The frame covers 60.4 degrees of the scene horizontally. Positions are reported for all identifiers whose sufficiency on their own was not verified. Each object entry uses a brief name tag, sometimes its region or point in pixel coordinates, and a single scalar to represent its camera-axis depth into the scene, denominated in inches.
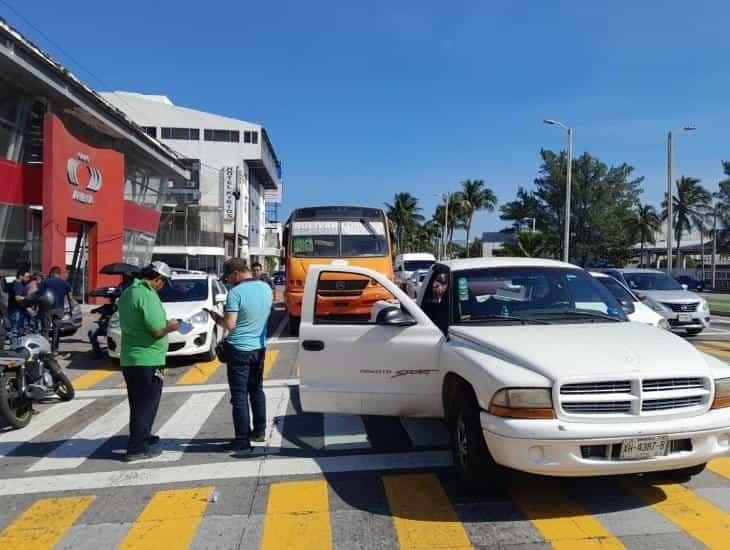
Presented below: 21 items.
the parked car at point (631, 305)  383.9
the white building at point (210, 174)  2221.9
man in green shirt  213.2
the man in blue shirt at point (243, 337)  220.7
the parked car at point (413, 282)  932.5
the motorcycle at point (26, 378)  263.7
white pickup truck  157.4
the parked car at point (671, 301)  574.2
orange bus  581.0
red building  805.9
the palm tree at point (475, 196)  3238.2
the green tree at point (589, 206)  2301.9
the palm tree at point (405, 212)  3545.8
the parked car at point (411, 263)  1221.9
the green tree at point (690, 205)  2674.7
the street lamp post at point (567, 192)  1221.9
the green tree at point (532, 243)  2053.4
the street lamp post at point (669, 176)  1157.1
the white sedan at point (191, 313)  422.3
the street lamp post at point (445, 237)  2839.6
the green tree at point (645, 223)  2903.5
